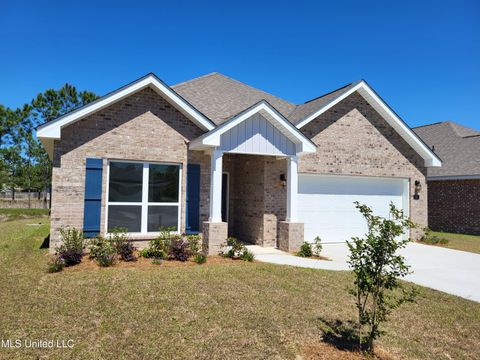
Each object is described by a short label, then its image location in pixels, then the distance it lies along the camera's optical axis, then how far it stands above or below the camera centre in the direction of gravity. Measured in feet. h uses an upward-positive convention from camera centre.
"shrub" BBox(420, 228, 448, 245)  46.98 -5.72
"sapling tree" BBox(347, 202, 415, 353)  13.74 -2.51
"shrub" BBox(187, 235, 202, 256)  31.60 -4.57
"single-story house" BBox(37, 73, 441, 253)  32.40 +3.27
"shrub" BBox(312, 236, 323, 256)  35.78 -5.51
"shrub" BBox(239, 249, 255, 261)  31.30 -5.45
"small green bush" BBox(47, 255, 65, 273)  25.64 -5.47
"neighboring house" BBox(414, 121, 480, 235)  58.85 +1.72
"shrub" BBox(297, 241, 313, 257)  35.09 -5.49
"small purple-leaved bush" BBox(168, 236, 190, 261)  30.40 -4.96
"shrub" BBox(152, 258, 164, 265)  28.68 -5.59
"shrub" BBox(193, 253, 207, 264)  29.58 -5.45
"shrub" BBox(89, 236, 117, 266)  27.55 -4.75
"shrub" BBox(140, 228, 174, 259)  31.04 -4.83
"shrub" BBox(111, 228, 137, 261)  29.33 -4.49
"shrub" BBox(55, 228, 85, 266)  27.66 -4.53
